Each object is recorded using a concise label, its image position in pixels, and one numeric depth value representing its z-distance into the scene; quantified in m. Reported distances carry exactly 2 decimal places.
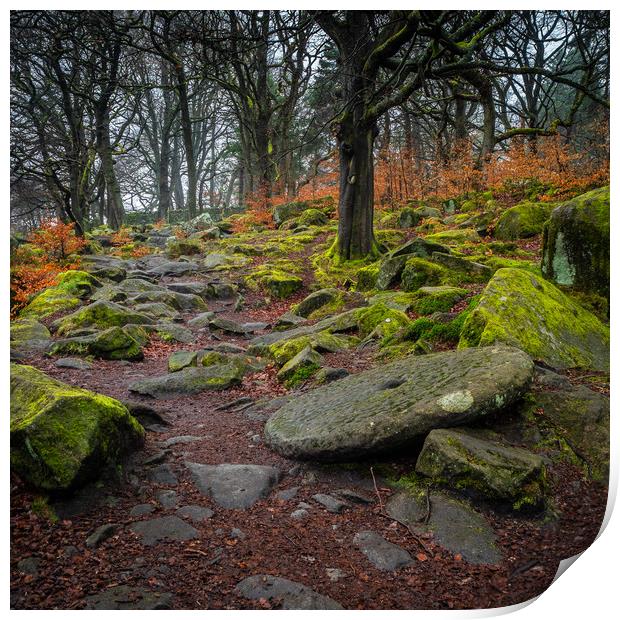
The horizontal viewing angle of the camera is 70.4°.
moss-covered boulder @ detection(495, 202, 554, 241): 9.34
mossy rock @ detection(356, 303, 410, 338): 5.38
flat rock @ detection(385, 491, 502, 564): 2.04
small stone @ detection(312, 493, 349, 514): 2.44
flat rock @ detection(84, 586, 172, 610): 1.63
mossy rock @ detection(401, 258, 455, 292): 6.63
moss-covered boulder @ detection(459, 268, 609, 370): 3.62
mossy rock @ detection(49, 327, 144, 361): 5.47
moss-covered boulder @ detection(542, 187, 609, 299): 3.85
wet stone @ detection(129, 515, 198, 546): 2.03
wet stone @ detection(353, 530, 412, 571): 1.97
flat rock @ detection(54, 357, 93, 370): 5.00
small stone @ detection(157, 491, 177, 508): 2.38
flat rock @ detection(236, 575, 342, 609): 1.75
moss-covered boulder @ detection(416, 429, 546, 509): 2.24
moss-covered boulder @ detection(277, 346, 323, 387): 4.63
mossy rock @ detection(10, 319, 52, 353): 5.54
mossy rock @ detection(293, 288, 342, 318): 7.62
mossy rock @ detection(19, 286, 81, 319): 7.11
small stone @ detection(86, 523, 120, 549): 1.90
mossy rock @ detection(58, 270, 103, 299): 8.20
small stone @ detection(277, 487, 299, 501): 2.57
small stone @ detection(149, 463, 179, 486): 2.63
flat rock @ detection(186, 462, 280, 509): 2.52
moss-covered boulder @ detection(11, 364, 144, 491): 2.12
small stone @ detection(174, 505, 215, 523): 2.28
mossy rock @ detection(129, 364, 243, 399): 4.43
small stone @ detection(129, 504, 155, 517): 2.22
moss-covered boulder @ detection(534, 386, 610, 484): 2.57
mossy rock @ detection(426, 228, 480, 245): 9.70
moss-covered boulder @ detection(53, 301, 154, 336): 6.33
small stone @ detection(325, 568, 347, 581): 1.88
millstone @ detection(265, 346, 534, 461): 2.59
